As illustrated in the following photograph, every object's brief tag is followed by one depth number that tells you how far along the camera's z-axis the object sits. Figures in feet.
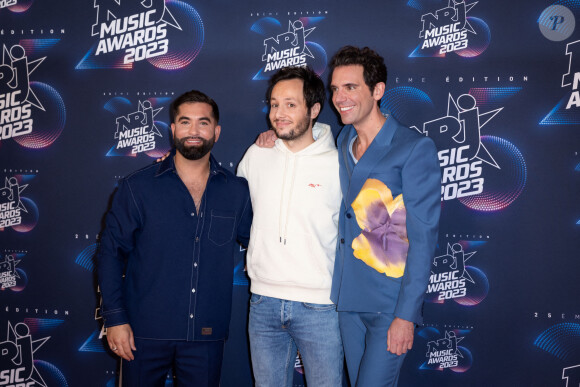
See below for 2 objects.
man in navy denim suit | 7.20
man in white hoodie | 7.27
